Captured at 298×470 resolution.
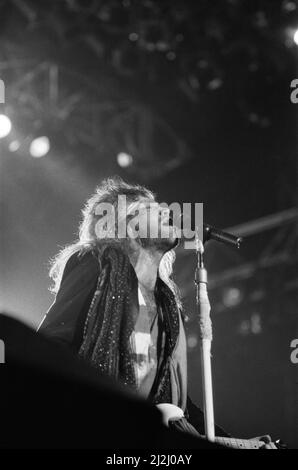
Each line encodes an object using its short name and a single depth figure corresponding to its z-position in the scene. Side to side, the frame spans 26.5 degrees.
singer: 2.82
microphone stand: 2.42
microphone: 2.89
